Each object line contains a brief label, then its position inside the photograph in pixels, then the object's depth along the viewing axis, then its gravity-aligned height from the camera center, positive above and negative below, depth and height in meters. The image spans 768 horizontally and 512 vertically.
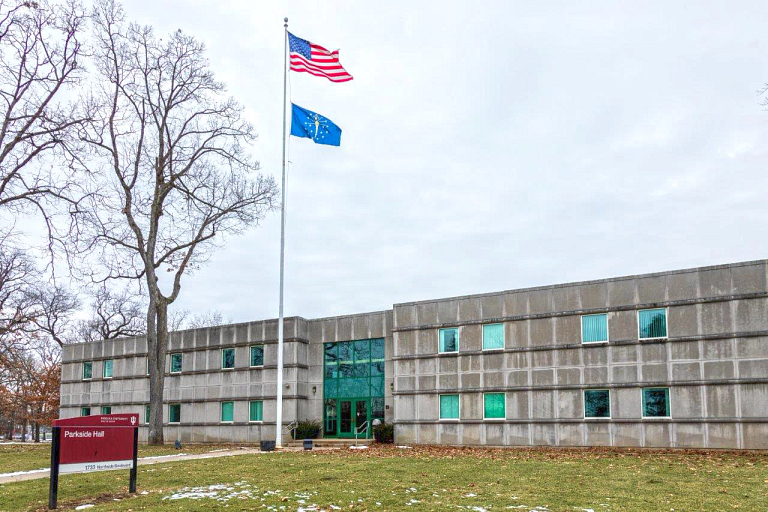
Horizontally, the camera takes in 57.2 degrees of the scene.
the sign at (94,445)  12.95 -1.68
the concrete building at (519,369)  24.66 -0.51
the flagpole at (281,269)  27.38 +3.56
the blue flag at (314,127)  28.64 +9.31
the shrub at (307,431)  33.50 -3.48
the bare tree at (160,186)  32.47 +8.29
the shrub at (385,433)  31.81 -3.42
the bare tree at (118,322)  58.78 +3.24
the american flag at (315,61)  27.95 +11.75
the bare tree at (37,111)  22.31 +8.00
